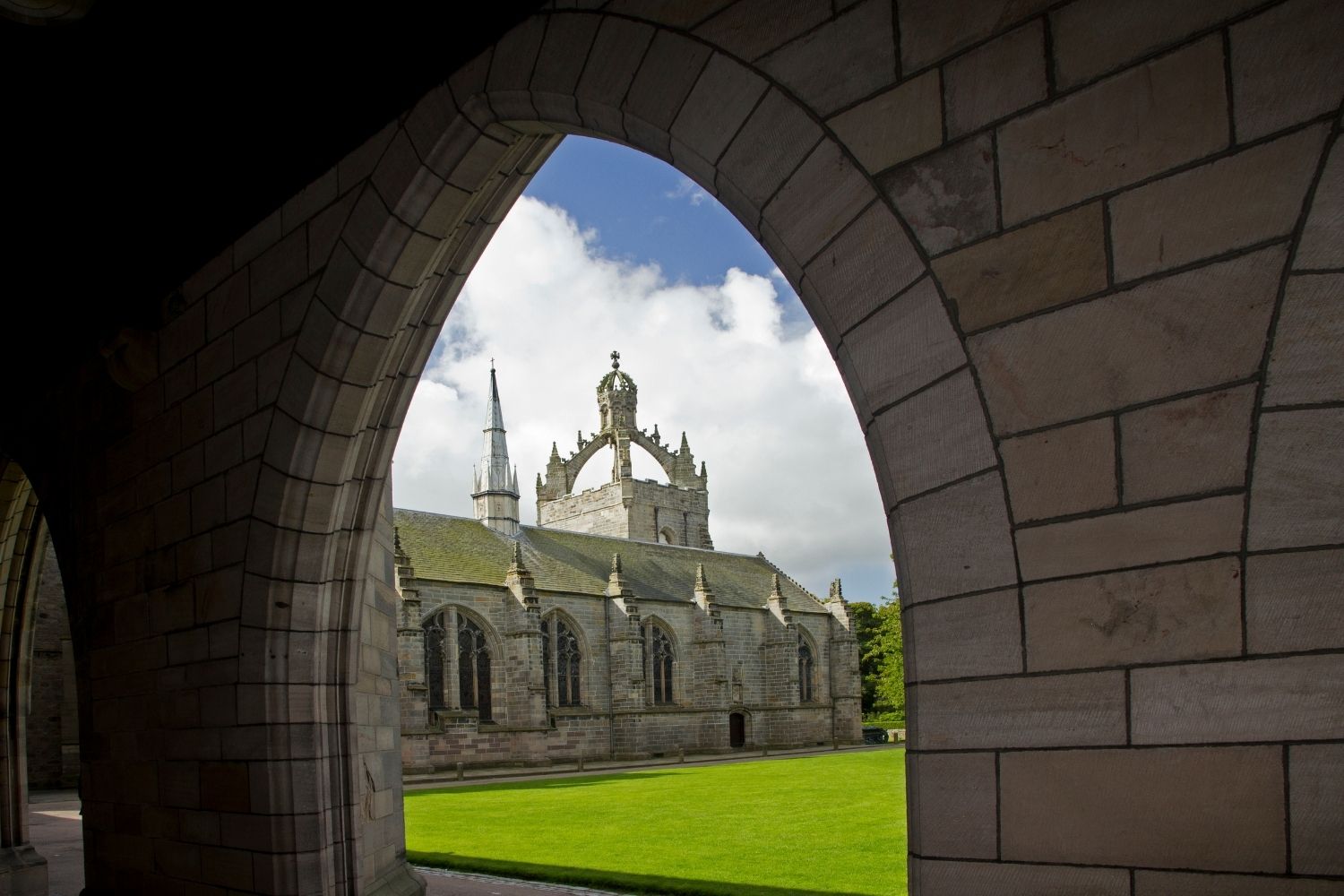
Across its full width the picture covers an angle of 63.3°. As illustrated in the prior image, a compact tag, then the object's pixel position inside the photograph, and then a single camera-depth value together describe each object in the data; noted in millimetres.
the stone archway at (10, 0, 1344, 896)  1731
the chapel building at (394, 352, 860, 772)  29172
